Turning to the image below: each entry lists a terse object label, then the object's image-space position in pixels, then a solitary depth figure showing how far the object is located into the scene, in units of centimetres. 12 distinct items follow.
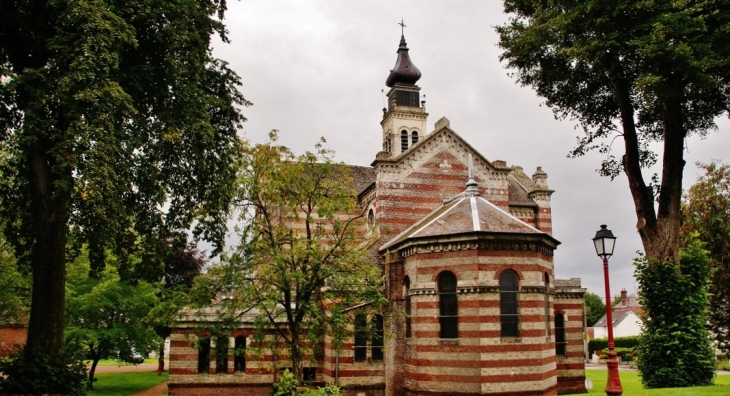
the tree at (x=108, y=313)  2834
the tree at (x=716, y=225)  3353
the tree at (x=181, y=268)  4069
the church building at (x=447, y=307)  2075
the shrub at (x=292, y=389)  1783
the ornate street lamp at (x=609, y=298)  1545
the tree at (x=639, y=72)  1741
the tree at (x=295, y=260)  1803
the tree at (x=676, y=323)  1966
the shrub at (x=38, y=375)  1373
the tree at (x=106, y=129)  1294
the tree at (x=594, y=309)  10816
